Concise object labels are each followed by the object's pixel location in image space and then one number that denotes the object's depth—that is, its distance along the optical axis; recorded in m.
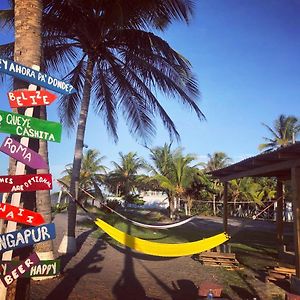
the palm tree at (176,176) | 26.30
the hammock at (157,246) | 5.64
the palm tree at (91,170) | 34.29
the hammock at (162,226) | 6.08
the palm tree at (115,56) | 9.42
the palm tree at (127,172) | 38.69
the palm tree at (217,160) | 38.22
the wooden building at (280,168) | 7.29
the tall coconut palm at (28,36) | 4.17
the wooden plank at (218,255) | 10.03
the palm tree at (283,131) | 29.78
